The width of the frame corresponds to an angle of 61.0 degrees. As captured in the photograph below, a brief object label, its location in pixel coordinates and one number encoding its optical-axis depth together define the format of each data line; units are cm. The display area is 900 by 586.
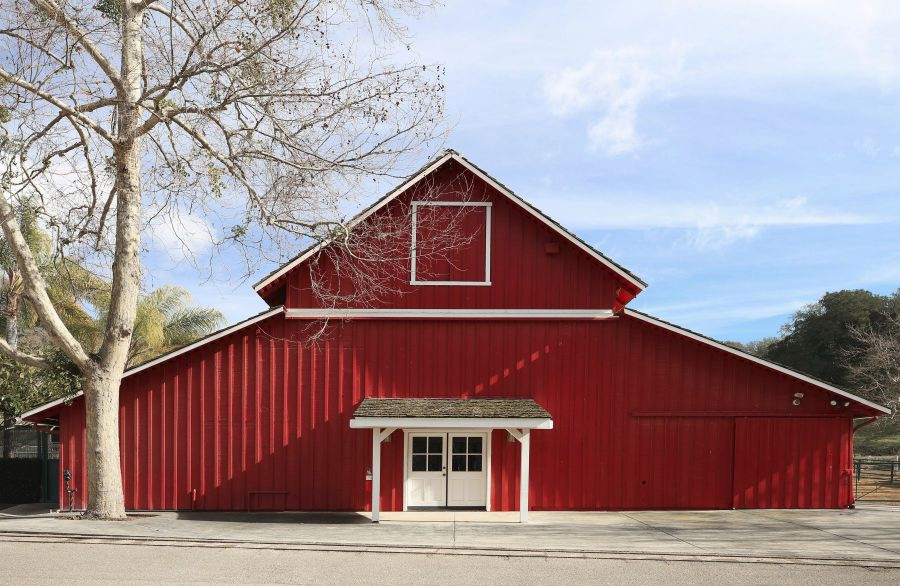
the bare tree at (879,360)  3180
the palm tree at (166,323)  3042
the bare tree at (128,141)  1341
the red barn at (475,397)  1681
